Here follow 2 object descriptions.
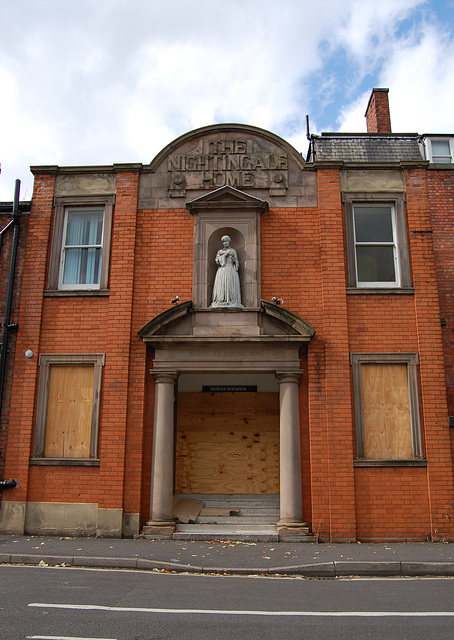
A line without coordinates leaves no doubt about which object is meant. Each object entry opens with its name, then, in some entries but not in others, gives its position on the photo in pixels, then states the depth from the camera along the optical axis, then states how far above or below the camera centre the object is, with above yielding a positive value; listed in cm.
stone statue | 1174 +388
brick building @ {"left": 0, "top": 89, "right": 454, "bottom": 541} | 1104 +260
